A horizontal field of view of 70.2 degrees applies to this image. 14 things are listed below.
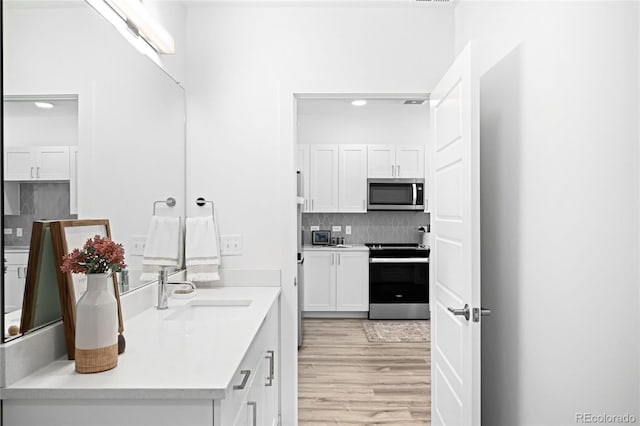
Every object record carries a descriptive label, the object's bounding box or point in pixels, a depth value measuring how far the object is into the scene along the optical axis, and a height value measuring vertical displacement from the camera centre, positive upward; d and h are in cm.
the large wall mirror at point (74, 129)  129 +32
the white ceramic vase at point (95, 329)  129 -32
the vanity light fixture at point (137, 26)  181 +84
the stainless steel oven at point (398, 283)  531 -76
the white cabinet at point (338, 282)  540 -76
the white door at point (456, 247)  175 -12
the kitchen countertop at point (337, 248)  542 -36
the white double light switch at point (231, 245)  271 -16
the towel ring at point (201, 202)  270 +10
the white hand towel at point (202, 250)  261 -19
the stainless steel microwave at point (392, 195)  559 +29
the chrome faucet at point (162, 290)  215 -34
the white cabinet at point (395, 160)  562 +72
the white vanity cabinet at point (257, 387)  138 -63
